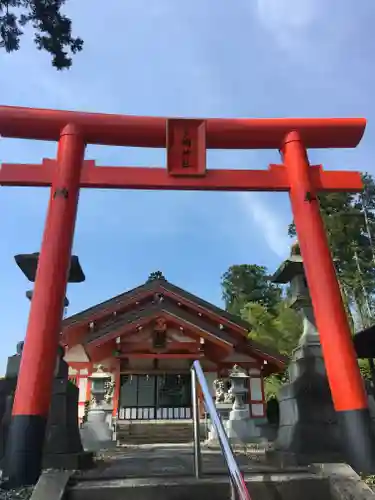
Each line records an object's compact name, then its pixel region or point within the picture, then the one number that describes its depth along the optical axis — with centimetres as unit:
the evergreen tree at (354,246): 2998
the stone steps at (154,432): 1275
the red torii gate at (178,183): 442
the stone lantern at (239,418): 1176
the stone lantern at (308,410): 495
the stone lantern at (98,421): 1118
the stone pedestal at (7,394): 480
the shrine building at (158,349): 1342
